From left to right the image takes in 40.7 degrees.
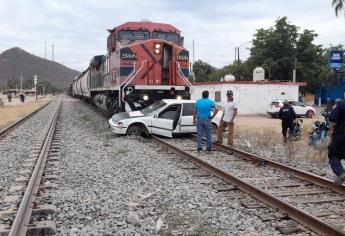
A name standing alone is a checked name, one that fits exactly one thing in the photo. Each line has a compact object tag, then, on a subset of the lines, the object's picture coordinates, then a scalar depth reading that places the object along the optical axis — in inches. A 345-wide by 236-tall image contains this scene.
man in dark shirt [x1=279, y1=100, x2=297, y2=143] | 583.2
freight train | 683.4
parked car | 1289.4
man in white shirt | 526.9
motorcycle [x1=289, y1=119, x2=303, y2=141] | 613.8
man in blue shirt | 478.0
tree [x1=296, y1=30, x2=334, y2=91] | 1900.8
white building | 1311.5
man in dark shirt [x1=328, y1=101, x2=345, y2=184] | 302.2
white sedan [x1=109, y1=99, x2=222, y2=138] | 576.1
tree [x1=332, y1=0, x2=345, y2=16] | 1123.4
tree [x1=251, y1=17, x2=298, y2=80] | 1914.9
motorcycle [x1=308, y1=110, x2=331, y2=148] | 558.9
